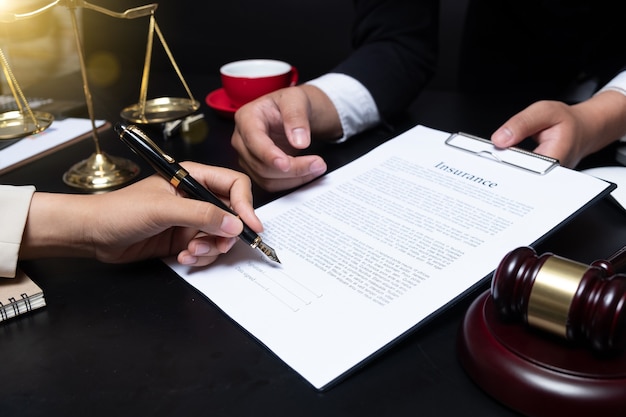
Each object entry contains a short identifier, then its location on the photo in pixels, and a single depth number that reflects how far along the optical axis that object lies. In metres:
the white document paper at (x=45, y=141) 0.93
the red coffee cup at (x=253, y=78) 1.05
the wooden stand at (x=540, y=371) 0.42
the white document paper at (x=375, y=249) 0.53
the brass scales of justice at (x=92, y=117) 0.76
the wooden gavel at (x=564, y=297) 0.42
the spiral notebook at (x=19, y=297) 0.57
